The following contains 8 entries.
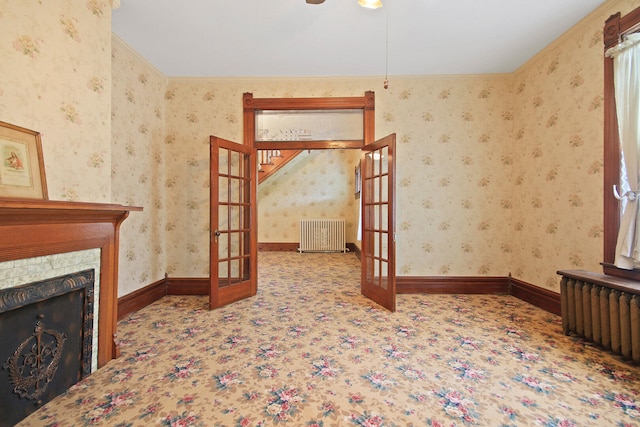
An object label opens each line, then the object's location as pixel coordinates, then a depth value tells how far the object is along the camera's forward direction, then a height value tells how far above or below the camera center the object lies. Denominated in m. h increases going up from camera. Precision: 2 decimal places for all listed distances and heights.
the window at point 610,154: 2.33 +0.50
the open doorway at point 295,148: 3.36 +0.56
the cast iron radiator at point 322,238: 7.18 -0.63
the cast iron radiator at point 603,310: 1.89 -0.72
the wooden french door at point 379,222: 3.04 -0.10
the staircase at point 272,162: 6.69 +1.24
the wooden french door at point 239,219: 3.43 -0.07
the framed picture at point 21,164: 1.41 +0.26
